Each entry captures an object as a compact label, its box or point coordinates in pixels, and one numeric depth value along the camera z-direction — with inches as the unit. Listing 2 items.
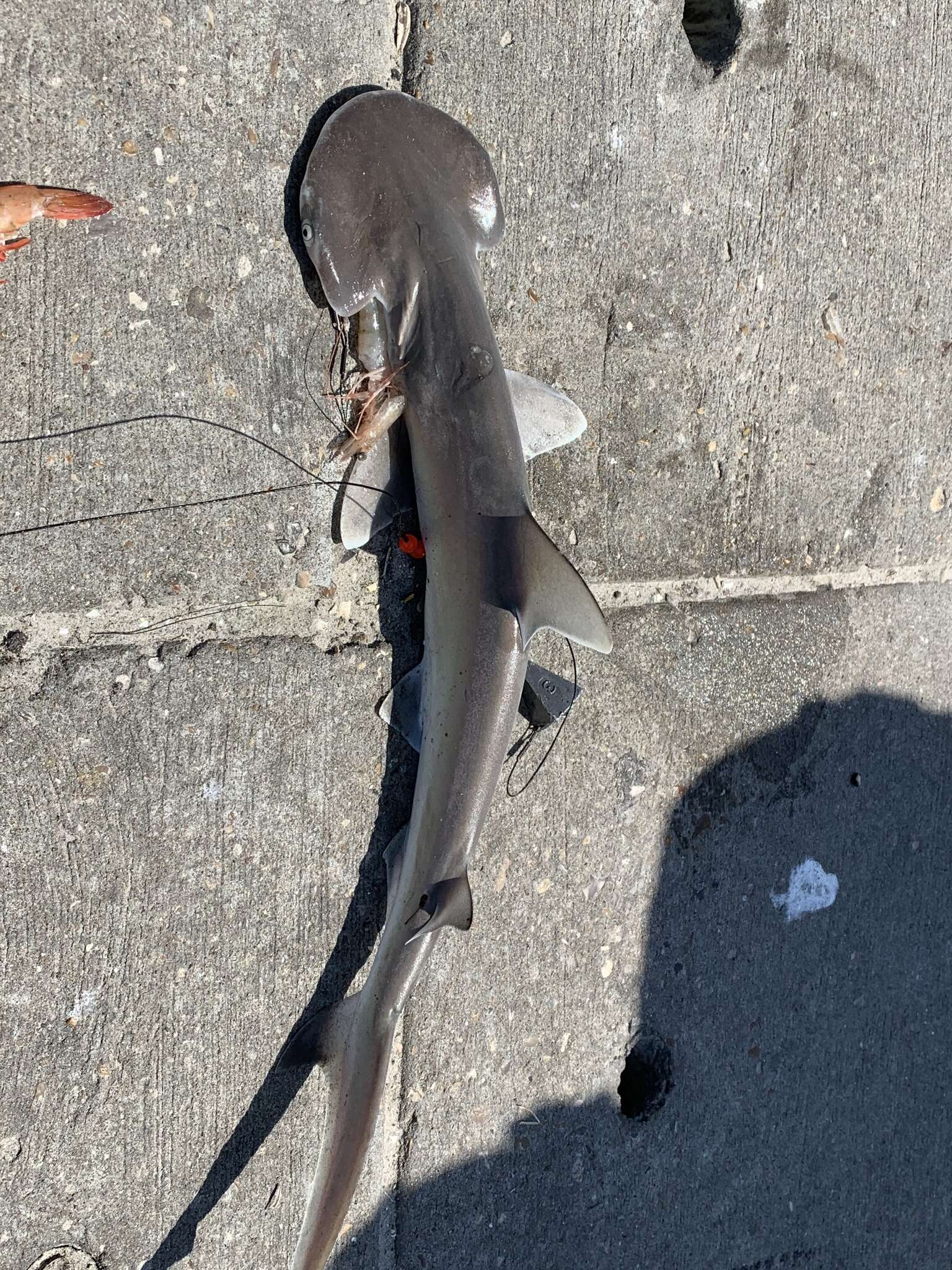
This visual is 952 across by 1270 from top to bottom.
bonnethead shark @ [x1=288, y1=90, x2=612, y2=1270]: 24.6
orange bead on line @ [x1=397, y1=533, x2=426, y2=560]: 27.4
